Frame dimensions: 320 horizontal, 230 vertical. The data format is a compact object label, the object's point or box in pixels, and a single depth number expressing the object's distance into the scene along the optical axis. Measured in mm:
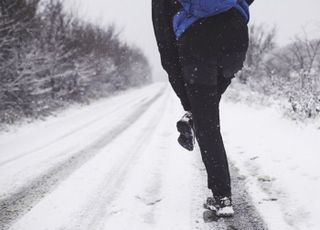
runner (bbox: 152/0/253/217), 1910
